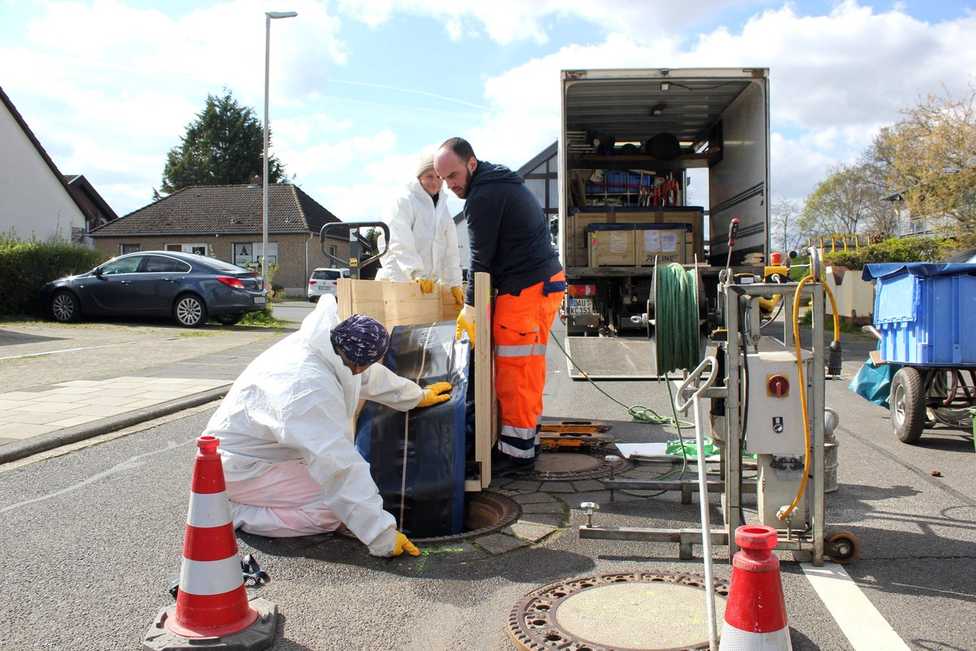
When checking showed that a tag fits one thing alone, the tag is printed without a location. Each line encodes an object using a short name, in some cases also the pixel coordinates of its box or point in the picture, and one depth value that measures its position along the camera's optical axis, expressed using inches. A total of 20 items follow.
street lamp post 945.5
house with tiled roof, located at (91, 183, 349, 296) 1759.4
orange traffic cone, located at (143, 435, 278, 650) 115.8
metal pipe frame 144.9
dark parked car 639.8
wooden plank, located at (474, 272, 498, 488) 186.2
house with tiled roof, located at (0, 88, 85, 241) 1262.3
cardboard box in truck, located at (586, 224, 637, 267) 443.2
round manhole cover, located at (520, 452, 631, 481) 213.6
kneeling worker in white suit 146.0
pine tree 2506.2
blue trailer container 243.0
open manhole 178.7
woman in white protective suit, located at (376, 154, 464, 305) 267.3
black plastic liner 170.7
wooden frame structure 187.0
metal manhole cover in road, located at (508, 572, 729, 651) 116.5
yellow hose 144.0
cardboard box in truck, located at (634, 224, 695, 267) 447.8
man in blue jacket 213.8
